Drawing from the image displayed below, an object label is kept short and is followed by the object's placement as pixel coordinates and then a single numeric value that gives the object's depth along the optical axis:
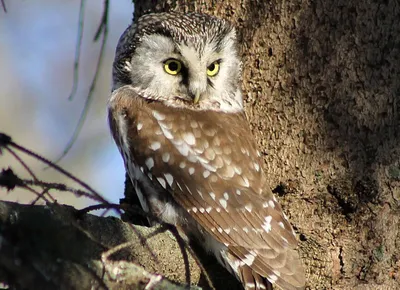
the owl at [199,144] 5.24
